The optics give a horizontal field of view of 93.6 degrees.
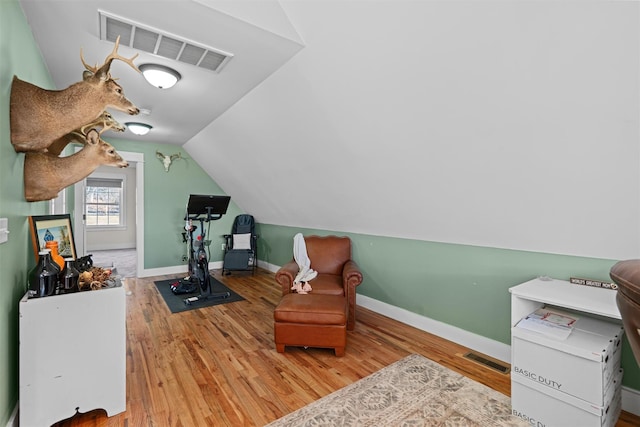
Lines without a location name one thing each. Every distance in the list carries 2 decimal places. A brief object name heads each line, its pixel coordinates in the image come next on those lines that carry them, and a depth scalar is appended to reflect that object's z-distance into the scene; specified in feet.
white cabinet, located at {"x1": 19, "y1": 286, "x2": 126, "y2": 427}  5.50
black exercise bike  14.21
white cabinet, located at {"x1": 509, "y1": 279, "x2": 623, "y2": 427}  5.36
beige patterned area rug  6.14
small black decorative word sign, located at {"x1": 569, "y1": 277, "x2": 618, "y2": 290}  6.55
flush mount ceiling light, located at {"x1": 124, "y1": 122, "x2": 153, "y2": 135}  13.65
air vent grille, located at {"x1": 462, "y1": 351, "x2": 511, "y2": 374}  8.04
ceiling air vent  6.74
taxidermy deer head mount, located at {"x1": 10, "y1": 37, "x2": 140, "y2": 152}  5.64
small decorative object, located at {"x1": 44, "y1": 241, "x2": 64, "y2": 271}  6.01
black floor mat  13.02
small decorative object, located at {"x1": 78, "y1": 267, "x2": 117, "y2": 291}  6.23
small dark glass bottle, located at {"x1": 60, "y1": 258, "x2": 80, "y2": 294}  5.98
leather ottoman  8.66
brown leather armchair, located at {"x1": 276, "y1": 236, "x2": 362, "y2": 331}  10.32
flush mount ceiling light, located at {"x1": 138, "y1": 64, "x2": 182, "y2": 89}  8.39
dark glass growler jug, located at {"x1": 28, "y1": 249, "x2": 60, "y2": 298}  5.67
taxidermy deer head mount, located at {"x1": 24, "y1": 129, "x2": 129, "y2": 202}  6.41
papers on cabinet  5.99
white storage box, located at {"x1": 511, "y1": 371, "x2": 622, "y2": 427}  5.41
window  27.58
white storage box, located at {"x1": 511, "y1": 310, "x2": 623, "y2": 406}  5.33
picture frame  6.77
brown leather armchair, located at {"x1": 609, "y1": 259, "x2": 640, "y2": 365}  1.76
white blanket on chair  10.45
